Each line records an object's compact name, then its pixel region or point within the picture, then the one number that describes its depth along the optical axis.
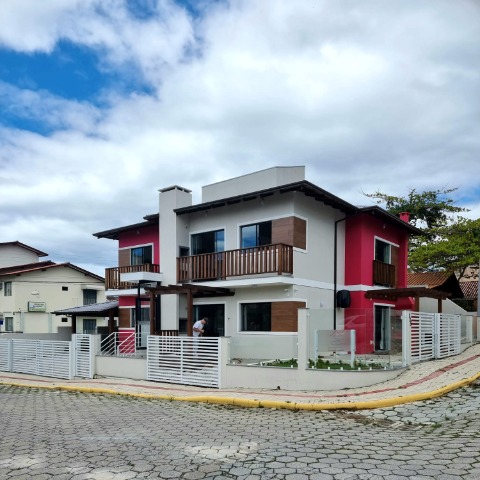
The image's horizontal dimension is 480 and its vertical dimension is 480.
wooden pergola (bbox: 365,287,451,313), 16.67
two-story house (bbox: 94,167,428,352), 17.38
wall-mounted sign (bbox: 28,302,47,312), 36.14
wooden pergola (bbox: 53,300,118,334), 24.19
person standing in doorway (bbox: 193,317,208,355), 16.17
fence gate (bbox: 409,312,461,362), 13.18
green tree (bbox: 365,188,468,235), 34.97
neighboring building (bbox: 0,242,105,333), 35.78
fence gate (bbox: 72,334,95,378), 17.27
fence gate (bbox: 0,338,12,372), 20.78
